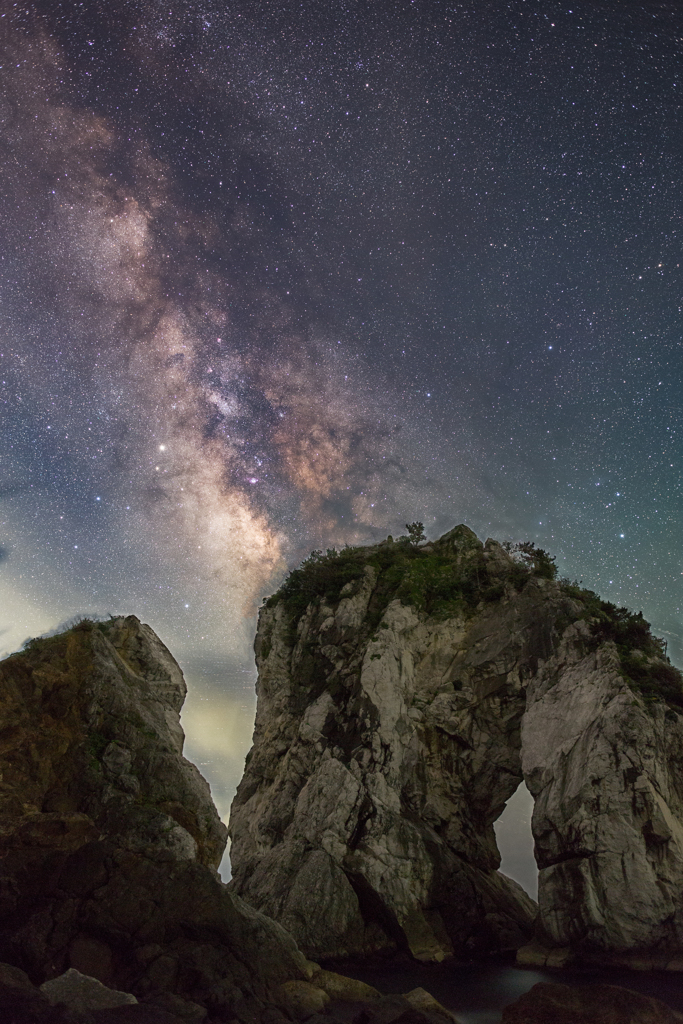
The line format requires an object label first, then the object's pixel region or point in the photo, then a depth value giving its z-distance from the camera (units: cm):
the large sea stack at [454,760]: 2061
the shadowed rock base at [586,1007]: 1124
